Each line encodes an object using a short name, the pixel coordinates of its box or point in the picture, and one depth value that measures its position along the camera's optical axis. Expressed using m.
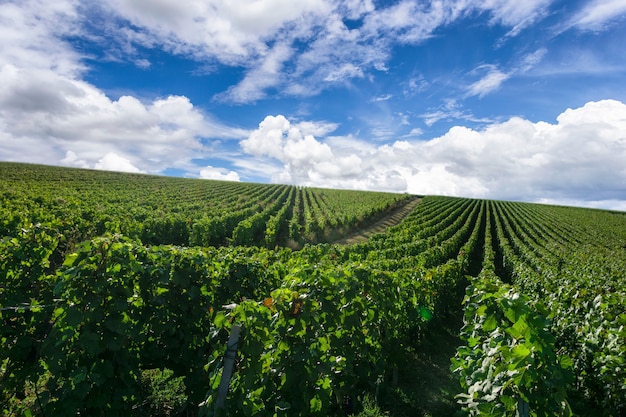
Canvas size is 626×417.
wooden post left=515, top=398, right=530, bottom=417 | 3.06
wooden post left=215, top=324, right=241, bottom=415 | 3.11
